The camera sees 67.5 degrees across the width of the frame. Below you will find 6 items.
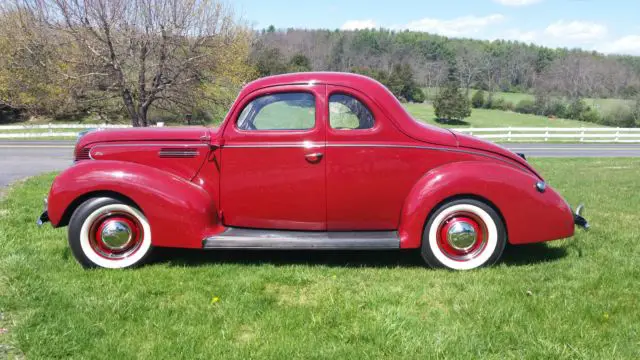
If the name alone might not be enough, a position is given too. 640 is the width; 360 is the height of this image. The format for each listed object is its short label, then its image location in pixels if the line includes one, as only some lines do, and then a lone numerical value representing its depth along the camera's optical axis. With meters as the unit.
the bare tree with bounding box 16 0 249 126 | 13.31
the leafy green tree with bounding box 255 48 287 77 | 42.16
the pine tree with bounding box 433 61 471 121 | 49.56
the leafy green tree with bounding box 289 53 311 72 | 52.97
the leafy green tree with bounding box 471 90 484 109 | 66.62
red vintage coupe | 4.27
